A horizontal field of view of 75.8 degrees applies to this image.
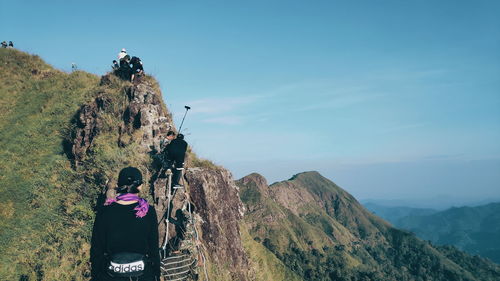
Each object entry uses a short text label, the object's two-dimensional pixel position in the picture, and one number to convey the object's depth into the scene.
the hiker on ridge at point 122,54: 20.87
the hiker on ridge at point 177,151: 13.34
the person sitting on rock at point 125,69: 20.76
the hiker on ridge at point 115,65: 21.44
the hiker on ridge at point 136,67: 20.50
